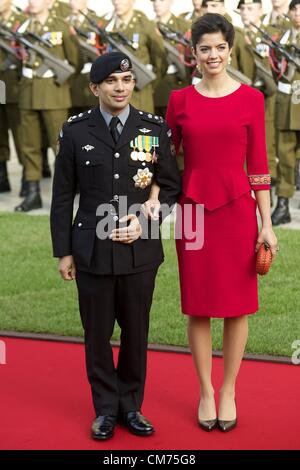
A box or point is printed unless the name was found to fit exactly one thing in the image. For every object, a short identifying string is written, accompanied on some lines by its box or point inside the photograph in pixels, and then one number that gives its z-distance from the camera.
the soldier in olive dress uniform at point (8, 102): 11.22
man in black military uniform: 4.76
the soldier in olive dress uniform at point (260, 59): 10.32
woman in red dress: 4.77
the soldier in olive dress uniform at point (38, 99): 10.50
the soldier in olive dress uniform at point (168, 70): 11.12
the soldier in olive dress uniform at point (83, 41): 11.05
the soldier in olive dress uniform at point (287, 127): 9.65
